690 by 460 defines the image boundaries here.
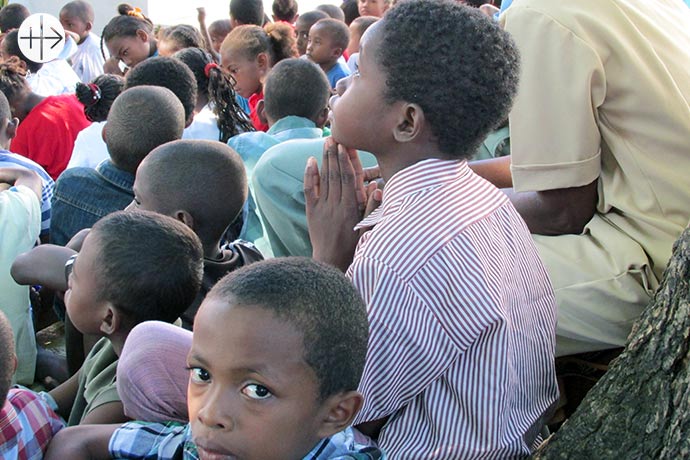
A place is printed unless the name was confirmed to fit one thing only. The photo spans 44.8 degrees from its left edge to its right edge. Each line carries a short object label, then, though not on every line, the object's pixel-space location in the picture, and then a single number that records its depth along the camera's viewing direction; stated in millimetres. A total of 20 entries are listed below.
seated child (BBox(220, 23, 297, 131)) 6059
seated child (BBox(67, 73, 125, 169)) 4414
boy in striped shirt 1800
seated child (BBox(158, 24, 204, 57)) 6602
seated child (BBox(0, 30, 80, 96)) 6848
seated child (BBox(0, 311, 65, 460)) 1892
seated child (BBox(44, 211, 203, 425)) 2283
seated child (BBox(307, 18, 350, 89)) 7031
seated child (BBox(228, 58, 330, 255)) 3891
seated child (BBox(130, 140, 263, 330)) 2824
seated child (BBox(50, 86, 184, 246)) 3490
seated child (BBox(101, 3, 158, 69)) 6926
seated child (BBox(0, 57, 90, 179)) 5371
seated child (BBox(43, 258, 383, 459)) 1549
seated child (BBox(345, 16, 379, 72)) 7430
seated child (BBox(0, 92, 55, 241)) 3980
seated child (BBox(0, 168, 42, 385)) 3414
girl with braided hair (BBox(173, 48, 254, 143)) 4676
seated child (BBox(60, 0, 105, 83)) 9219
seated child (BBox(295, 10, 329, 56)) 8280
